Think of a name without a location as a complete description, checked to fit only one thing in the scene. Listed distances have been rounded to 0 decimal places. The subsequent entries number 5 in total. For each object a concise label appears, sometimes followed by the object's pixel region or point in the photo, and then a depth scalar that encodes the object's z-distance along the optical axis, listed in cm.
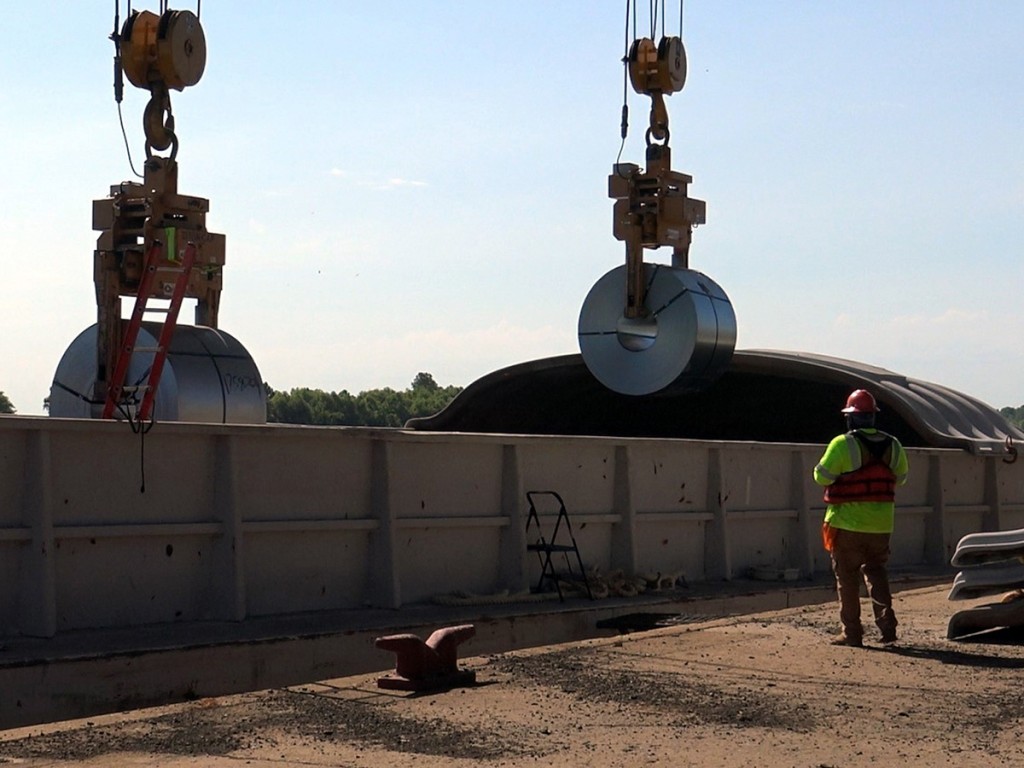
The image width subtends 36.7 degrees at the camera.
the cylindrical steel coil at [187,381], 1647
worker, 1098
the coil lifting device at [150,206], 1628
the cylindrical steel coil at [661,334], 1800
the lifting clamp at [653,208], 1823
